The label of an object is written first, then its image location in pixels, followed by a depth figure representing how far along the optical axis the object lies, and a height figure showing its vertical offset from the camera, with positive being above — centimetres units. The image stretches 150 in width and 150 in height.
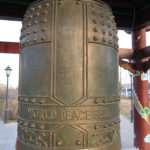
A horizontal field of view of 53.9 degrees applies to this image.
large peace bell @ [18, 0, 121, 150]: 107 +1
